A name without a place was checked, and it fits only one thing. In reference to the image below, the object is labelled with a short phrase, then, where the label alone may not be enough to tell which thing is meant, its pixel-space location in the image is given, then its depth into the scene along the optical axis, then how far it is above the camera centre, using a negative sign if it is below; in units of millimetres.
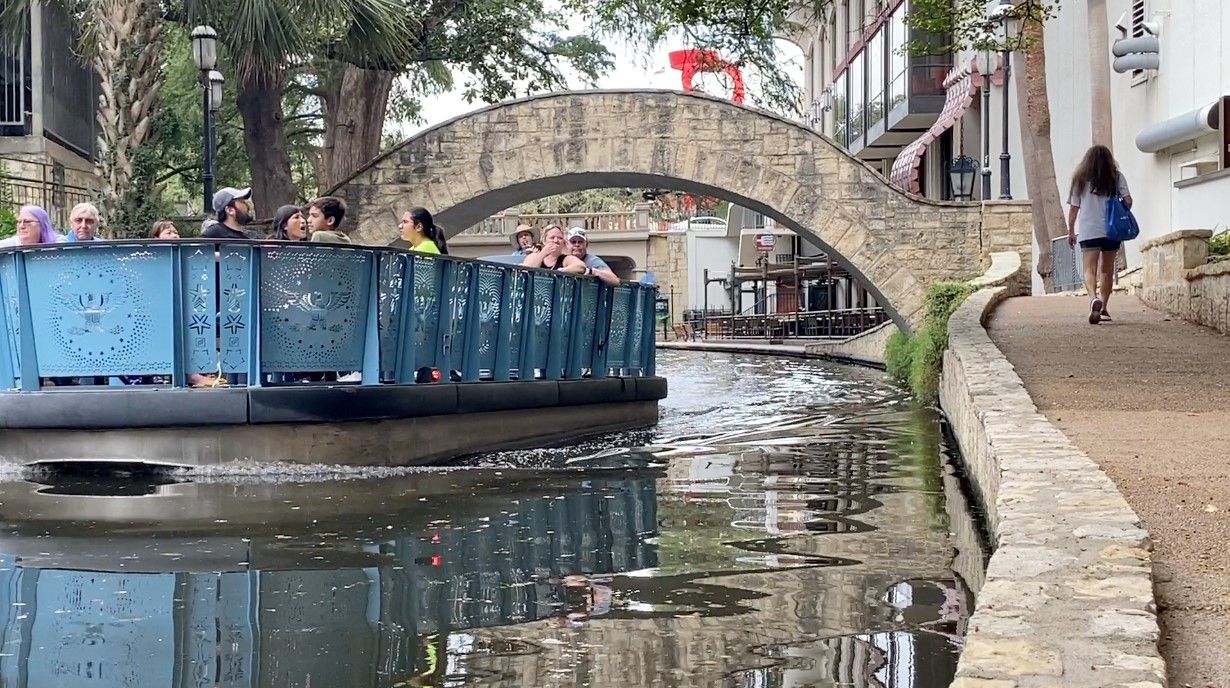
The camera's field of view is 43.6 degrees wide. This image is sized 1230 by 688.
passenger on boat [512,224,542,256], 14266 +883
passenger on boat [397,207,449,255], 10773 +741
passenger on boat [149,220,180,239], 11142 +810
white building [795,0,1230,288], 19188 +3848
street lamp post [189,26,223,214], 16938 +2967
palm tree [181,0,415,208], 18078 +3680
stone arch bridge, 21062 +2241
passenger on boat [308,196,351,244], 10398 +821
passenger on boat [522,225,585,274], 12289 +613
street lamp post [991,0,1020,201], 22094 +2493
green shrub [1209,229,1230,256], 14086 +741
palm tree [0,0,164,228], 17594 +2973
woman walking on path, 12961 +1086
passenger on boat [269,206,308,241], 10375 +760
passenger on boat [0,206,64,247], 10016 +727
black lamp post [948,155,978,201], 25516 +2523
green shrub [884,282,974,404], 15102 -196
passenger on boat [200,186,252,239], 10086 +811
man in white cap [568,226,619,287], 12805 +680
